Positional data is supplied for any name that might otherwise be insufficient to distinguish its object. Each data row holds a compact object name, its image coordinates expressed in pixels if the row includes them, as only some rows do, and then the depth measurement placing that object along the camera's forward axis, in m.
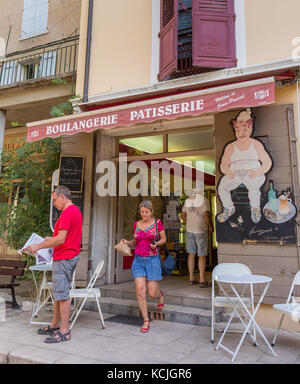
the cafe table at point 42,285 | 4.80
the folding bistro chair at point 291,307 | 3.33
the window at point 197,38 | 5.52
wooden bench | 5.75
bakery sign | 4.25
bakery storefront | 4.54
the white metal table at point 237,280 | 3.49
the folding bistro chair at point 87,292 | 4.40
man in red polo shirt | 3.93
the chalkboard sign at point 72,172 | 6.38
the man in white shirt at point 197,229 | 6.23
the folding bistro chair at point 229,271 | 4.13
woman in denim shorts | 4.41
